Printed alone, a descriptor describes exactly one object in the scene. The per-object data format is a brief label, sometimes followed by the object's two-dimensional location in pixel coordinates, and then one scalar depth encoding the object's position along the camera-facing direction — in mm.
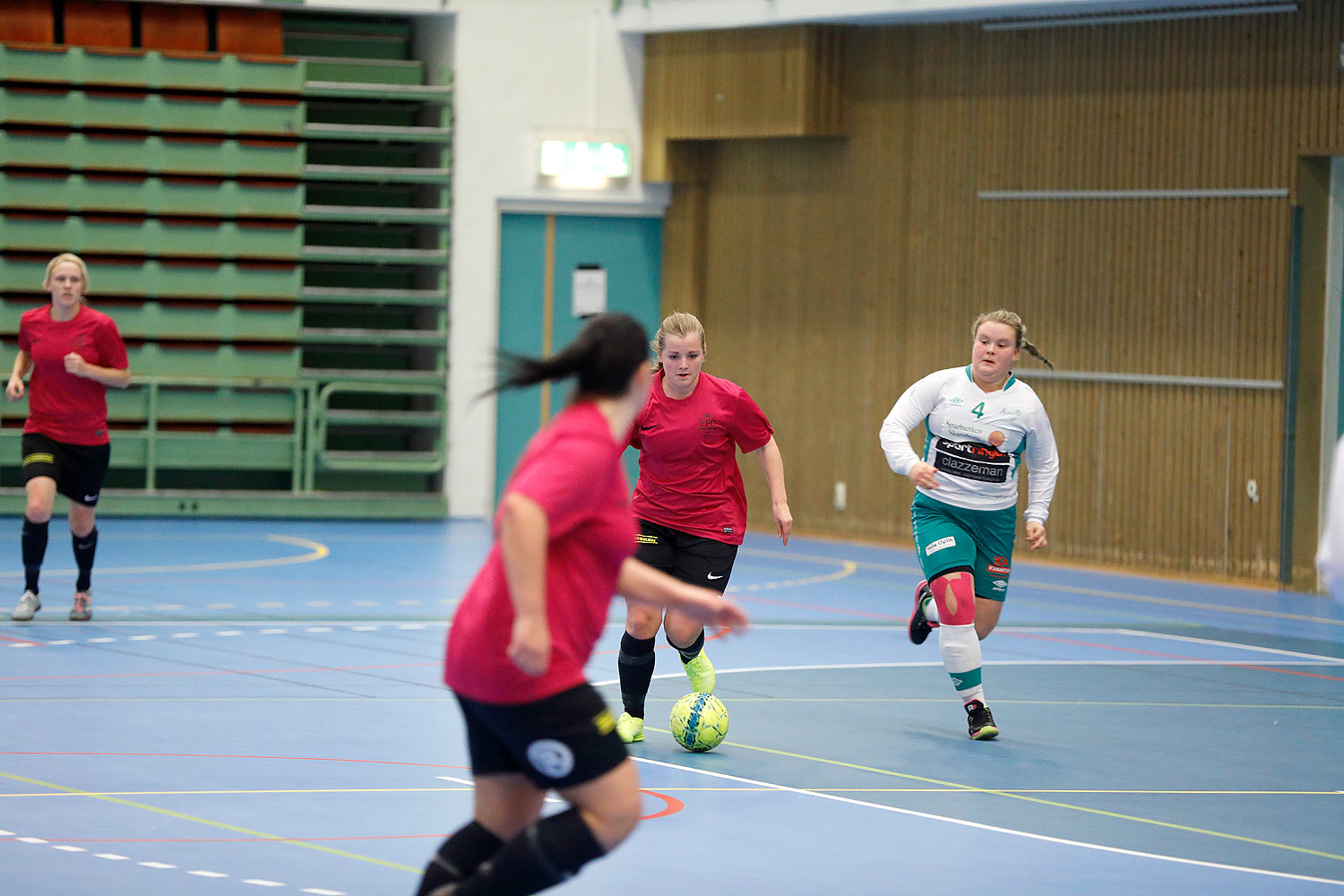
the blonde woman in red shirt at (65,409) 20159
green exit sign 34910
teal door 35494
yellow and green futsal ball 14597
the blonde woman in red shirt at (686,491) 14958
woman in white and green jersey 15619
